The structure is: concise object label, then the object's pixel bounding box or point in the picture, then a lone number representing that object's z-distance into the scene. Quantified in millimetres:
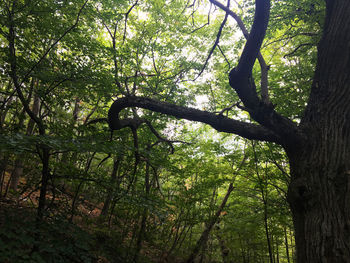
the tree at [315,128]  2082
